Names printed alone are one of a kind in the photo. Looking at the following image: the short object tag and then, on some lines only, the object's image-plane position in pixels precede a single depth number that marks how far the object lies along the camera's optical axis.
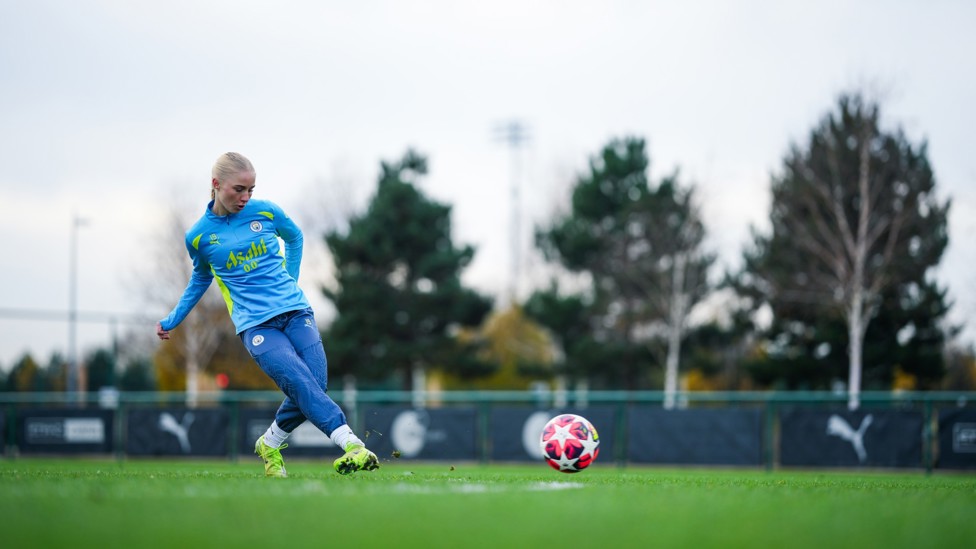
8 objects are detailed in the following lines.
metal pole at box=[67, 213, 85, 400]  31.40
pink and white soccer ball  7.66
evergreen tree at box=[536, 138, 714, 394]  37.38
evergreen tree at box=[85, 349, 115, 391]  32.69
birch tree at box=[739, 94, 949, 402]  32.06
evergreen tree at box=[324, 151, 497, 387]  39.34
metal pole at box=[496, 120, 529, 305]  47.31
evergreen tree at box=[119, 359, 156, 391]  36.53
